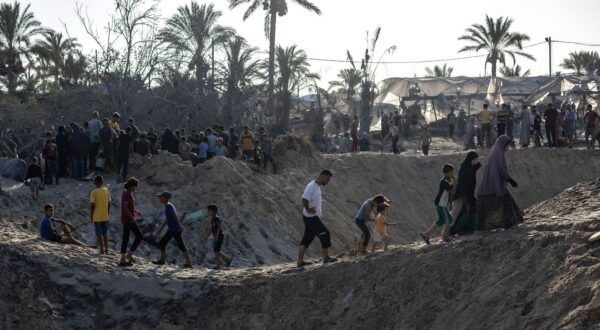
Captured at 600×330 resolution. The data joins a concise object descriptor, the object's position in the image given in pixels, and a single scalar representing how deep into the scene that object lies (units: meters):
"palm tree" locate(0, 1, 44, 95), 42.22
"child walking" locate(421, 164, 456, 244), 15.40
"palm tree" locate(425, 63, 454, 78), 66.44
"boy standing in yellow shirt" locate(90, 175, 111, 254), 17.73
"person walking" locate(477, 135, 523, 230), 14.90
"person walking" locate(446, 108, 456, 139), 38.03
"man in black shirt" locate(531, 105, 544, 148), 30.48
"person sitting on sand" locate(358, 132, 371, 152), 34.81
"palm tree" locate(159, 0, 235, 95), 38.88
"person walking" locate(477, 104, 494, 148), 30.14
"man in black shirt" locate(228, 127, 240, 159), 27.94
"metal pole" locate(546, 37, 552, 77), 65.69
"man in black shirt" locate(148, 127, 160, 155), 25.45
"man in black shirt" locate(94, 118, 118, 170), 23.50
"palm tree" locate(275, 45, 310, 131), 45.66
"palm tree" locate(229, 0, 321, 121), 40.22
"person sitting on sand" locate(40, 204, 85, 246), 17.98
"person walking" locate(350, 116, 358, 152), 33.59
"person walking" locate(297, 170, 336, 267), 15.61
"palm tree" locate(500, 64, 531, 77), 66.21
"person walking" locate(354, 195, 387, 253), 16.42
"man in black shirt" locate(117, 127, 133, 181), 22.92
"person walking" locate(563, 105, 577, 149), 32.00
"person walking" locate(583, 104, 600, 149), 29.66
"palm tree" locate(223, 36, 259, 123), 35.25
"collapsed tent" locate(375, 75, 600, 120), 42.62
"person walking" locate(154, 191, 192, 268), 17.27
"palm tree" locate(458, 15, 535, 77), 51.84
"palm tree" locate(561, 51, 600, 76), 63.44
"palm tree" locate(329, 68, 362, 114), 57.47
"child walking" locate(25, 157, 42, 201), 21.28
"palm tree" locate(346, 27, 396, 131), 43.75
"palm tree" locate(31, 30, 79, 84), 43.09
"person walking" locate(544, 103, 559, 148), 28.88
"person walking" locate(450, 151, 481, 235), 15.27
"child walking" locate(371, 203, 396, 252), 16.42
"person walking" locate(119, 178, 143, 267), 16.83
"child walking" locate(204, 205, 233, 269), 18.14
